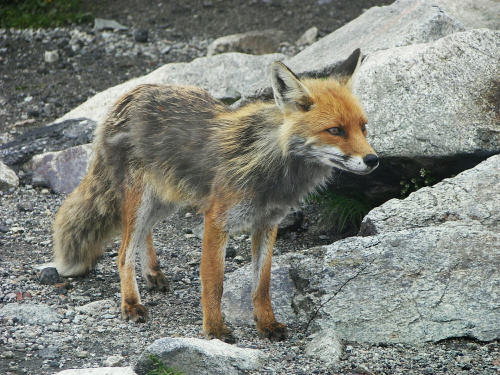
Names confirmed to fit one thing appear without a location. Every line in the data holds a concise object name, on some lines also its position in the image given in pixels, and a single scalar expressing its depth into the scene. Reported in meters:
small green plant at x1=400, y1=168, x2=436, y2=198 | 12.88
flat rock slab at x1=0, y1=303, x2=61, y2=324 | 10.55
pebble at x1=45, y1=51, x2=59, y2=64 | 23.92
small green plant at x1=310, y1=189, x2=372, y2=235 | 14.00
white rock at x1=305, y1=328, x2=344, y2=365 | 9.24
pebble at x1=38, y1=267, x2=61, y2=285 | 12.36
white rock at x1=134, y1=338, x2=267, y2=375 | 8.33
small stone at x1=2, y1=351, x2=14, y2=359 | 9.34
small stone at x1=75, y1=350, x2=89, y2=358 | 9.52
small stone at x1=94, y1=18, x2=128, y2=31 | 25.78
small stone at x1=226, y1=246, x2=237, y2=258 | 14.27
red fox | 9.66
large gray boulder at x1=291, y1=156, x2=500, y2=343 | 9.63
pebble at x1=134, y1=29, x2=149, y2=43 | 25.31
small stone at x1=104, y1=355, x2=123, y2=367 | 9.25
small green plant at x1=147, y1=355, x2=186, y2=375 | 8.20
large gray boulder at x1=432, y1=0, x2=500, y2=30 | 17.00
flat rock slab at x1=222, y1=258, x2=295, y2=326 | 11.27
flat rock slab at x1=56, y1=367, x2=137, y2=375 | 8.10
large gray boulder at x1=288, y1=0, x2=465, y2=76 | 14.90
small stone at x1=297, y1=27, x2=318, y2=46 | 24.64
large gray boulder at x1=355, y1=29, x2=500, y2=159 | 12.48
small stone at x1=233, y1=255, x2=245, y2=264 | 14.02
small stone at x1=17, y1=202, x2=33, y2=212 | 15.82
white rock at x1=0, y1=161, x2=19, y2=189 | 16.70
